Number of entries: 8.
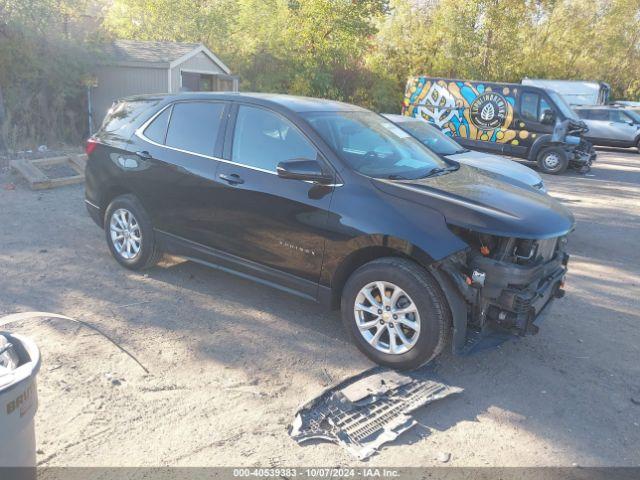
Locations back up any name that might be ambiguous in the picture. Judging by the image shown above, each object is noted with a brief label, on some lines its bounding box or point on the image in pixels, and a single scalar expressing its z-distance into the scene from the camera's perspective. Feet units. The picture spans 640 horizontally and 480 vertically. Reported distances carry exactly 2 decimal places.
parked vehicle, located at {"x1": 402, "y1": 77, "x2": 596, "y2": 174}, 43.98
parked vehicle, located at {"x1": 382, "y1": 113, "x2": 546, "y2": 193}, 25.54
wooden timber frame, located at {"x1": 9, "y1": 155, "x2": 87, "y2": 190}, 28.55
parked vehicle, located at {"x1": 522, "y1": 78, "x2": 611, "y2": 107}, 83.92
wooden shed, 53.11
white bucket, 6.25
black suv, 11.59
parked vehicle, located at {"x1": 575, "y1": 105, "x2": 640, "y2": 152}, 66.44
